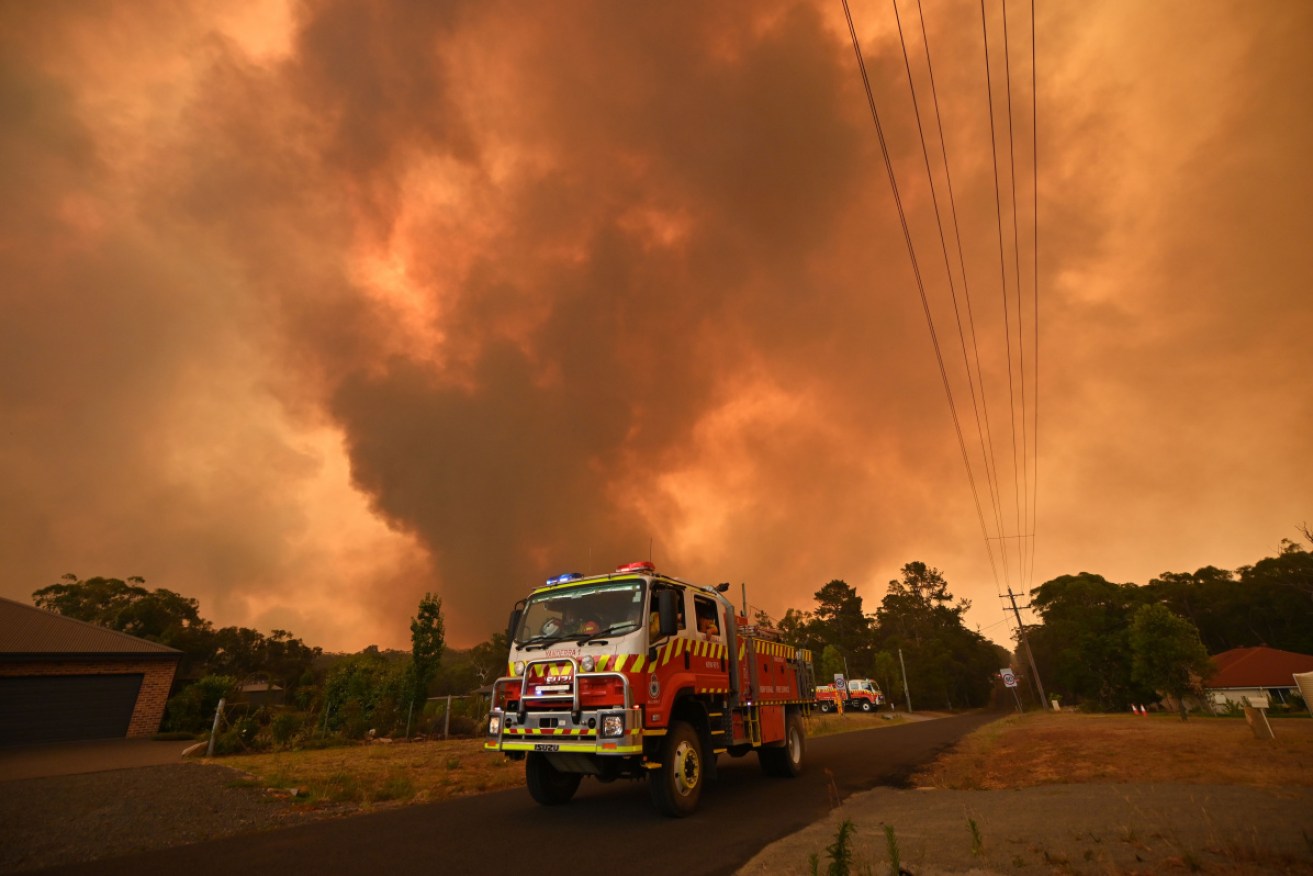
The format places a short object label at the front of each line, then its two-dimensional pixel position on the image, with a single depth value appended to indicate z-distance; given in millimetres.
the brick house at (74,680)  20156
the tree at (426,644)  24812
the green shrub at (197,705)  23141
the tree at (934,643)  77750
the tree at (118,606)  48656
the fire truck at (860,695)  50688
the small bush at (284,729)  18047
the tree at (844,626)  92312
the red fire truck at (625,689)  7199
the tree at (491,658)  87075
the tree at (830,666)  65438
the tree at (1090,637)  44812
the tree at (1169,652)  30531
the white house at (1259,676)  44312
